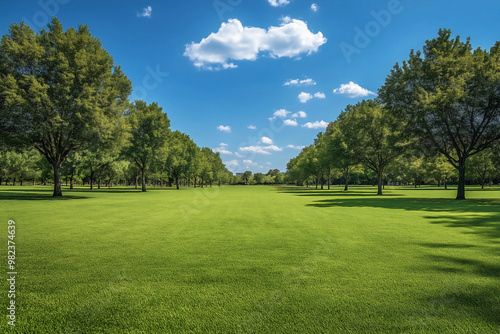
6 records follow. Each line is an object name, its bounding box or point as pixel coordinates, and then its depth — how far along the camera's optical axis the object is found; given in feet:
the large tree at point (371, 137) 145.28
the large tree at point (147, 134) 166.81
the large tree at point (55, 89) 81.20
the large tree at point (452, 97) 87.56
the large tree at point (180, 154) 211.20
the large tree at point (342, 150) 149.69
